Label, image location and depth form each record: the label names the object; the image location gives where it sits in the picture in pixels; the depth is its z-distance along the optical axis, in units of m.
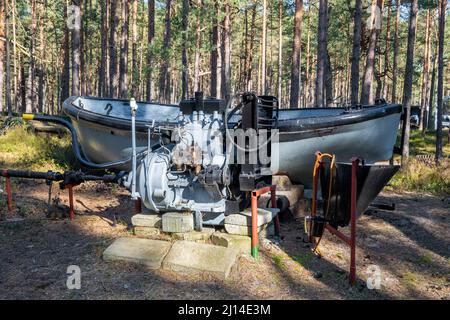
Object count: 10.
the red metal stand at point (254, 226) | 5.05
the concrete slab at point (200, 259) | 4.57
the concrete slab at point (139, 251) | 4.77
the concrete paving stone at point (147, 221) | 5.61
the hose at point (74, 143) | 6.20
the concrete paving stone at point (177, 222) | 5.42
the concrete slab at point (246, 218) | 5.28
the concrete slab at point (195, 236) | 5.35
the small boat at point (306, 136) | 7.44
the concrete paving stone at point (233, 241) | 5.19
